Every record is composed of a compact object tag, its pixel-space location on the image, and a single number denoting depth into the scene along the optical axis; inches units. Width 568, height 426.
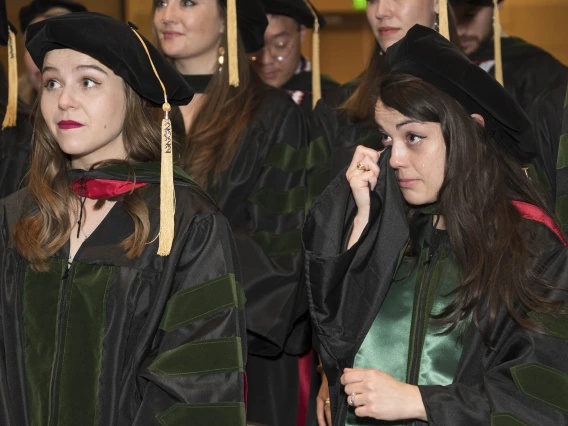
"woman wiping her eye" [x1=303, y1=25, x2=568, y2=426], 229.5
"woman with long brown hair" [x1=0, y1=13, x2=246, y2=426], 238.1
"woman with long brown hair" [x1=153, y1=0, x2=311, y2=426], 323.6
